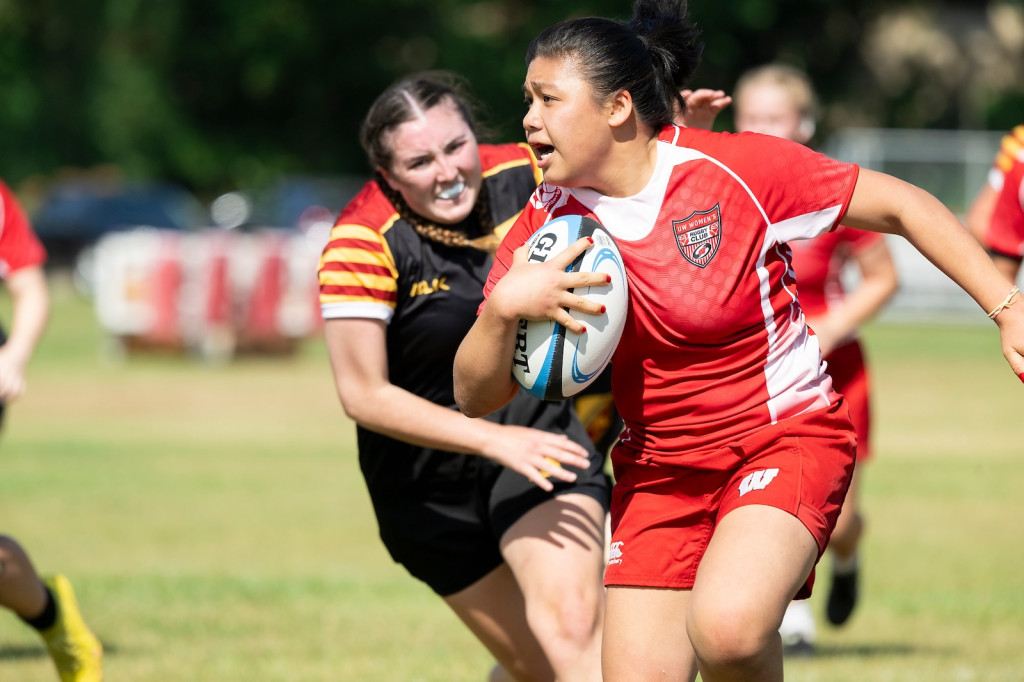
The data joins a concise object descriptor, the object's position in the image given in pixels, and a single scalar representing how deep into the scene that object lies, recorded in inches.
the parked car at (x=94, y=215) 2561.5
